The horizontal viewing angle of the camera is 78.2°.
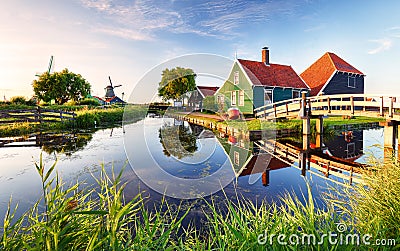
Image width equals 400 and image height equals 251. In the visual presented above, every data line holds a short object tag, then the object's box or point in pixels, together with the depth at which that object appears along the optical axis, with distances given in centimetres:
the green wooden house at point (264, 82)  1920
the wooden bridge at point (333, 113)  843
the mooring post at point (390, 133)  835
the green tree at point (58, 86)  3634
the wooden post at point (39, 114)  1566
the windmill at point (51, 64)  5237
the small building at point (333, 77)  2064
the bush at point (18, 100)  2742
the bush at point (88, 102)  3289
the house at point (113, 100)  4675
